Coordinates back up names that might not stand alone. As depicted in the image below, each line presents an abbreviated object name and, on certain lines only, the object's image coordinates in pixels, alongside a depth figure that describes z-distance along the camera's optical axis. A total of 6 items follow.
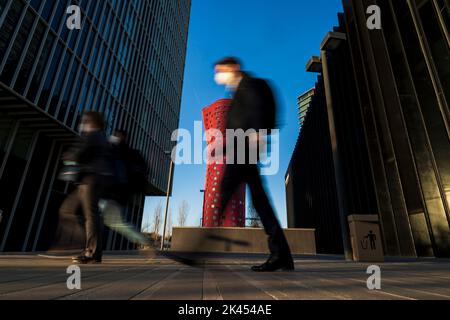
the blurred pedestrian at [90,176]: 3.20
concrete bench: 14.40
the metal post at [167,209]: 16.44
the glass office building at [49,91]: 11.22
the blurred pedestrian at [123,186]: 3.57
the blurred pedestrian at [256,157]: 2.40
